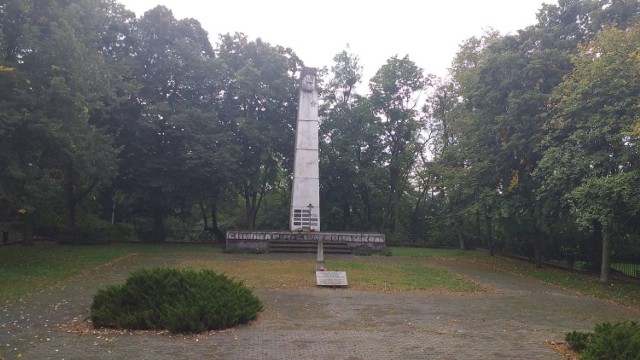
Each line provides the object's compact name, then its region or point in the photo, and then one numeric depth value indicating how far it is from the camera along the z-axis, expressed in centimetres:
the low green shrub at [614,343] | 635
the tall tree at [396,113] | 3903
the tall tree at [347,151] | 3772
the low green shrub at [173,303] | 867
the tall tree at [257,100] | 3299
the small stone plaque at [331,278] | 1466
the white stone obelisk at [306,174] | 3083
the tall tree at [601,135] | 1486
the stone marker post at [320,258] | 1959
